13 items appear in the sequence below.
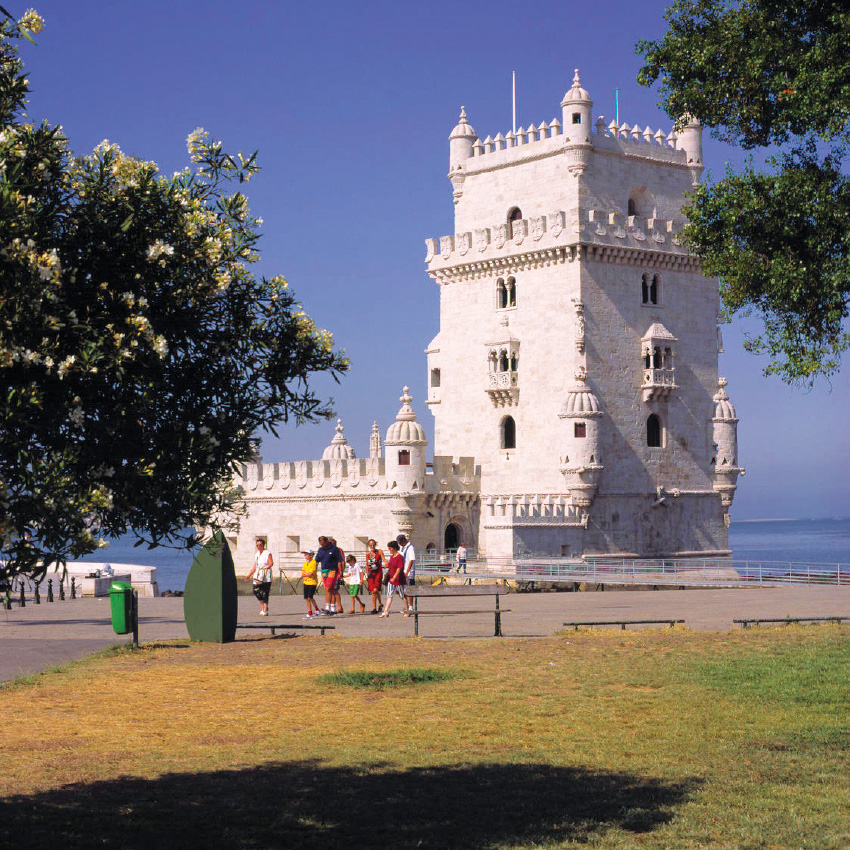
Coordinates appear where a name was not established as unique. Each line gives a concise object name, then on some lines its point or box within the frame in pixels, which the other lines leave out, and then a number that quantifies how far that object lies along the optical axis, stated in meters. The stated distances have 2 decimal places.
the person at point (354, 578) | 30.00
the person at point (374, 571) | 29.39
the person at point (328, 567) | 28.53
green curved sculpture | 22.66
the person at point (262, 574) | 28.30
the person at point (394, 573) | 28.23
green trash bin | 24.09
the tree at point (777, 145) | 17.92
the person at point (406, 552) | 28.29
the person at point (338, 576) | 29.12
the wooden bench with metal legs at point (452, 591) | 30.85
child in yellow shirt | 28.06
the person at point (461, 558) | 47.11
